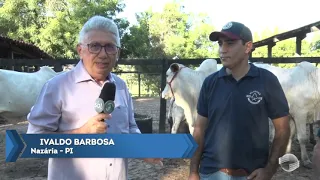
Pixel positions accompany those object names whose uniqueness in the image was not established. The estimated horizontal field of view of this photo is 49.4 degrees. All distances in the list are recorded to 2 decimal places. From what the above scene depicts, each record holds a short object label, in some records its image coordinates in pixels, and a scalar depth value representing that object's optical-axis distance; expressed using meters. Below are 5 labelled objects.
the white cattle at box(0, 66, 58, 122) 7.03
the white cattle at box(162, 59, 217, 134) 6.71
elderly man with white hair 1.67
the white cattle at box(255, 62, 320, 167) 6.30
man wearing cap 2.18
